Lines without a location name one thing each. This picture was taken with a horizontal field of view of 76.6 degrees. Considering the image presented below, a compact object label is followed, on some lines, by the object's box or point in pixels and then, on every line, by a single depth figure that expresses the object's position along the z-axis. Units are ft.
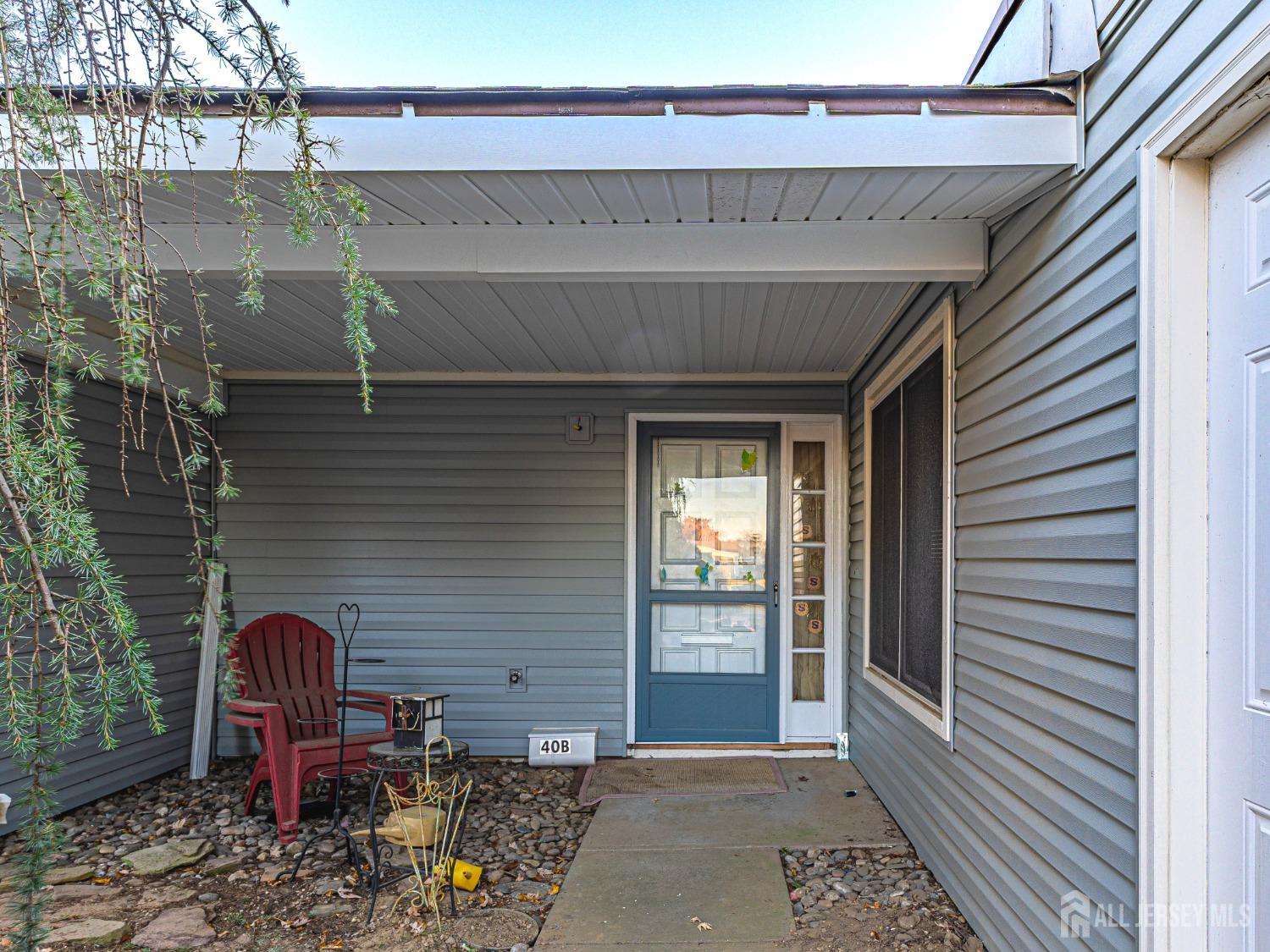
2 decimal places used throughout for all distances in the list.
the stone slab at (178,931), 8.79
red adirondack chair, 12.19
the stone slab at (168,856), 10.80
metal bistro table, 9.39
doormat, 14.01
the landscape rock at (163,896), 9.82
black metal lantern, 10.19
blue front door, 16.38
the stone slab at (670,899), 8.97
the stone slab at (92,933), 8.75
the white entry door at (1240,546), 4.85
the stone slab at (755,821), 11.72
